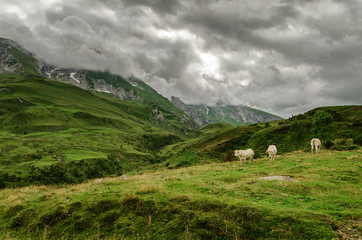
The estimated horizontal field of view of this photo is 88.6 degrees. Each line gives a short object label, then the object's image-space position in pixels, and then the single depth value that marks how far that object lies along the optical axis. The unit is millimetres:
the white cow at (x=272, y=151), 38875
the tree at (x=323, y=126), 52969
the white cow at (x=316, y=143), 42188
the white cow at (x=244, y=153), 38750
